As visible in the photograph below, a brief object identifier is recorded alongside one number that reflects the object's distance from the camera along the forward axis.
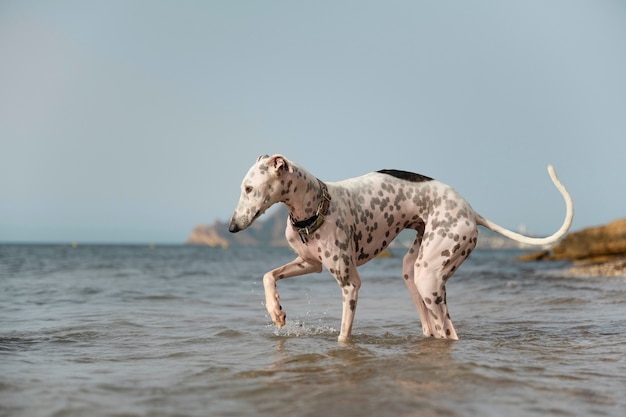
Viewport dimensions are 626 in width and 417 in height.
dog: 5.73
